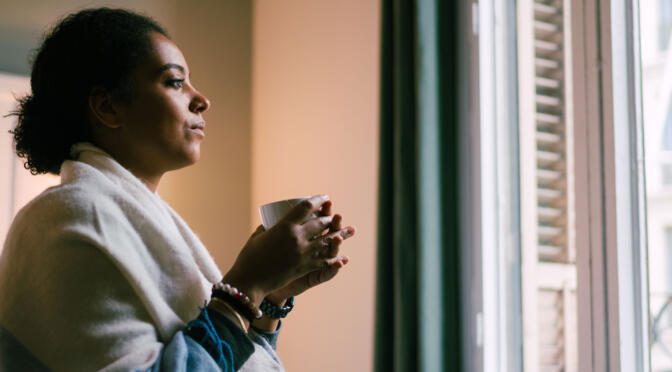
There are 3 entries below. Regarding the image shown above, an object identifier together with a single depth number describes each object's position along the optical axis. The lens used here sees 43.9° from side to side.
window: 1.94
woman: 0.91
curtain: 2.17
